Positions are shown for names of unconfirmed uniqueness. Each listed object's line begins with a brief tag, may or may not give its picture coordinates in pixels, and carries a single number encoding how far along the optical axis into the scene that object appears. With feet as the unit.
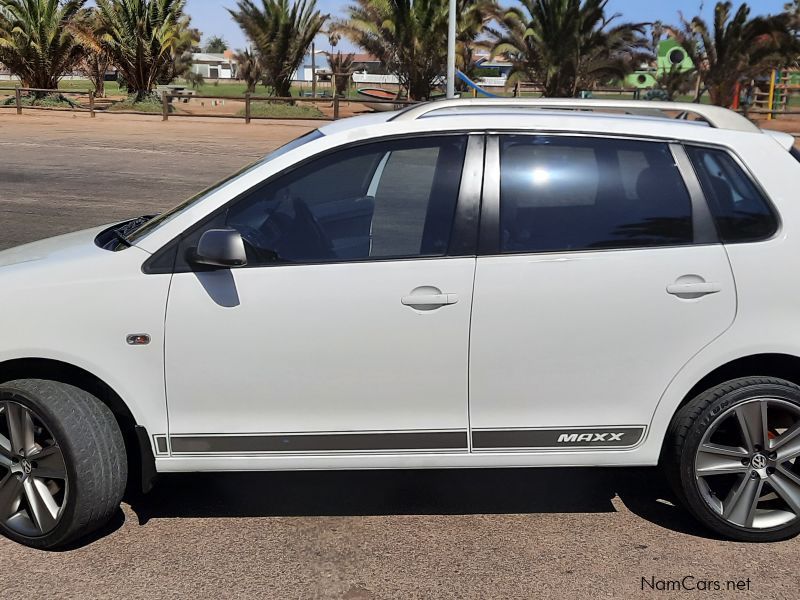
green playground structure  109.60
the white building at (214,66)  459.73
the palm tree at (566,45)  111.24
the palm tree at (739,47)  97.50
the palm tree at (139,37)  120.78
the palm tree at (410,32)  113.09
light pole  80.80
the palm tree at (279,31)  125.90
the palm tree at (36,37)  124.06
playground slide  129.23
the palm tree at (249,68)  150.28
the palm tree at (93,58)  125.39
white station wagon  11.36
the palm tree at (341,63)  191.27
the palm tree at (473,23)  120.06
